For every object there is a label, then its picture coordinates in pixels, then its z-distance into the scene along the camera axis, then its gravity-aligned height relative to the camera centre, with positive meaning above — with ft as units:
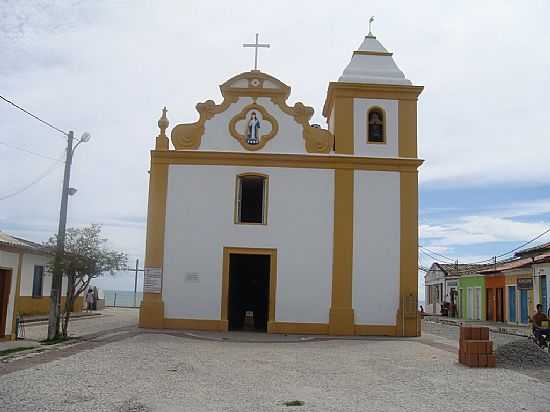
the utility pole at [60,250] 53.11 +3.82
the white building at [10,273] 52.21 +1.85
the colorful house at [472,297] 120.06 +2.73
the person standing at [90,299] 104.83 -0.02
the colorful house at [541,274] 86.37 +5.32
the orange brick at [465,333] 41.70 -1.38
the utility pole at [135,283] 103.91 +2.85
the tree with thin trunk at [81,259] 53.57 +3.24
